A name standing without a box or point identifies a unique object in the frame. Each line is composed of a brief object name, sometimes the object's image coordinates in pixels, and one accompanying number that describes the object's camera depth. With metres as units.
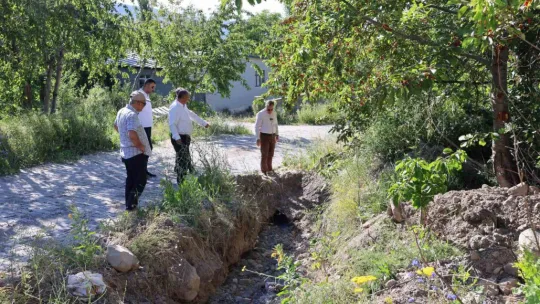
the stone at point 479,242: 5.30
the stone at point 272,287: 6.94
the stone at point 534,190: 5.70
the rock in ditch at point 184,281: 6.12
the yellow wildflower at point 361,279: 3.88
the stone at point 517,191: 5.46
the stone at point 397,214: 6.55
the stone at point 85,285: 4.95
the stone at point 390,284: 5.10
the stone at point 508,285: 4.58
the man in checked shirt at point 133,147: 6.75
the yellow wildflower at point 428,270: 3.52
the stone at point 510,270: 4.84
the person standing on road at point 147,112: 9.34
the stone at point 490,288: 4.57
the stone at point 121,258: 5.57
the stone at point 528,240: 4.69
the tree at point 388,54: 5.78
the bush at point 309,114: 25.89
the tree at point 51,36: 11.48
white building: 35.69
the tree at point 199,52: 18.20
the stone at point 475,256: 5.20
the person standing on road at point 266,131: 10.43
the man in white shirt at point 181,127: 8.42
